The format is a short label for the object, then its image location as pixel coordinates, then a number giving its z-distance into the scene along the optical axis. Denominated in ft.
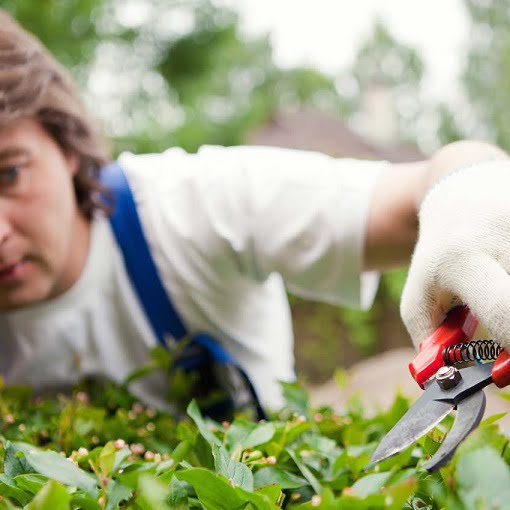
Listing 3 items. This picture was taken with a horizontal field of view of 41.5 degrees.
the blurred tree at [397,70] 67.26
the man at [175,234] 3.96
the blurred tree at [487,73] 46.11
